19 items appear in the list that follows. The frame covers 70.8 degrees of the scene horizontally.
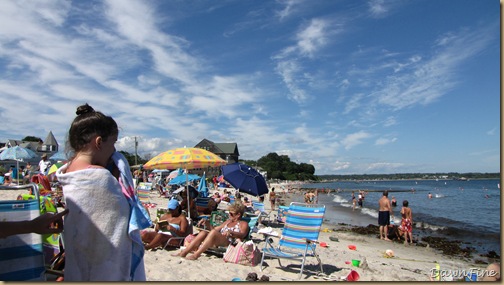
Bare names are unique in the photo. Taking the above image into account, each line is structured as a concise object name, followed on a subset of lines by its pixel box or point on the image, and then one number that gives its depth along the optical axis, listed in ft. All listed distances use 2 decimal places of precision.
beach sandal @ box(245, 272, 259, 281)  15.01
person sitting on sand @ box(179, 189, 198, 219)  29.09
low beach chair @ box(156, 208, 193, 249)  18.95
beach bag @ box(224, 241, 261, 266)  17.25
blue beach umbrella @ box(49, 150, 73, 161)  41.95
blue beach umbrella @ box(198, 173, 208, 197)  47.01
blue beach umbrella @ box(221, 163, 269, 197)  32.40
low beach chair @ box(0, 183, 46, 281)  7.06
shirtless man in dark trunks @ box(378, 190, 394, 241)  35.22
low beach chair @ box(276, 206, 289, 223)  39.04
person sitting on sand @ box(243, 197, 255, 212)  36.65
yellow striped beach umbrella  24.98
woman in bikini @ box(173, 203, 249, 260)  17.60
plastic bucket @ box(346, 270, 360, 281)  15.60
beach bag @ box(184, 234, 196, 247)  18.49
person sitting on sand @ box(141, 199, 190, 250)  18.76
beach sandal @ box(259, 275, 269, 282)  15.21
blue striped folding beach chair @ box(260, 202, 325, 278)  17.56
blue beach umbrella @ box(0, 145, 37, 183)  42.24
